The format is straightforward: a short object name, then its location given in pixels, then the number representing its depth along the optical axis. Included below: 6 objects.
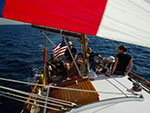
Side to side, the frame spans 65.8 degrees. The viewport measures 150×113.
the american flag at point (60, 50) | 6.61
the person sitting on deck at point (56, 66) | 5.84
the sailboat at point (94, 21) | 1.78
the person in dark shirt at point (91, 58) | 5.57
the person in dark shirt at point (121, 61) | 4.03
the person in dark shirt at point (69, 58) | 5.47
